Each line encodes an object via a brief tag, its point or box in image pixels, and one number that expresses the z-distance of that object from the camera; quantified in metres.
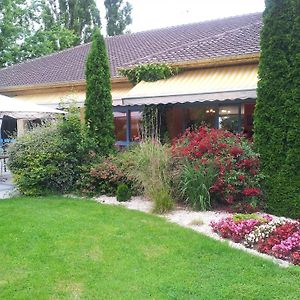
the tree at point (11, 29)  40.66
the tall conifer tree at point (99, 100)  16.05
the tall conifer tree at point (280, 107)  10.80
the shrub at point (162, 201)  11.27
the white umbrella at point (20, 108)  15.67
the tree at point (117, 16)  53.91
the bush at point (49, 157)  14.24
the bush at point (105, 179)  13.80
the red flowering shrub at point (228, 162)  11.27
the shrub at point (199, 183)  11.41
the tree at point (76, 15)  52.19
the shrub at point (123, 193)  12.89
